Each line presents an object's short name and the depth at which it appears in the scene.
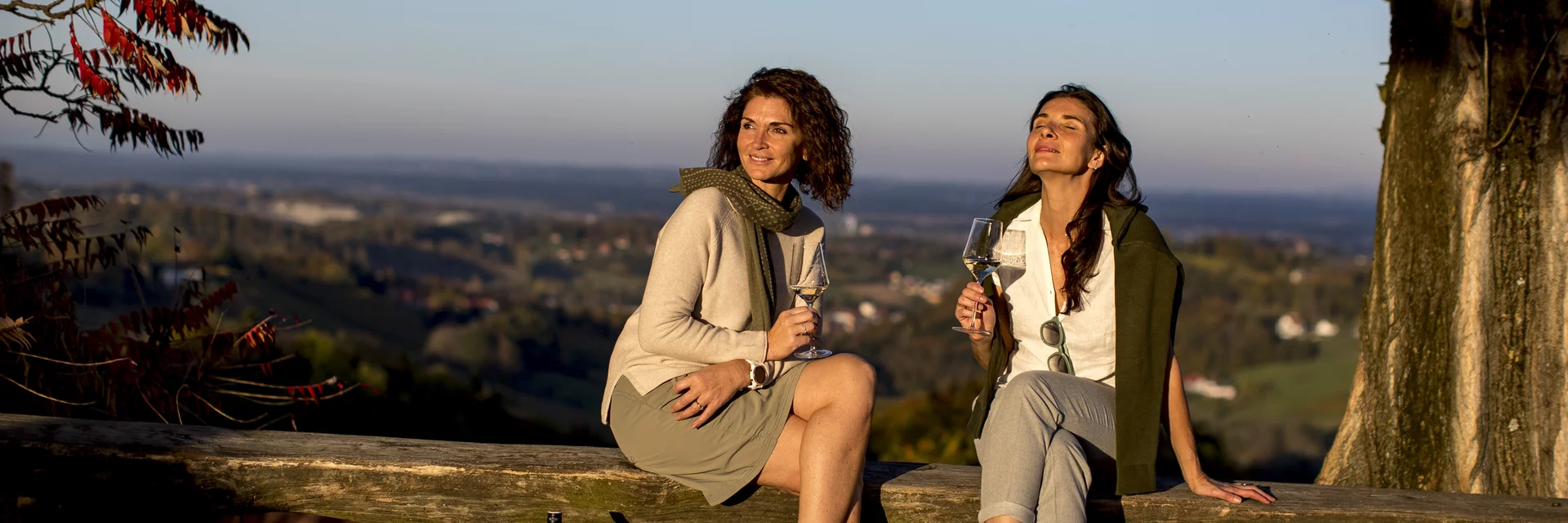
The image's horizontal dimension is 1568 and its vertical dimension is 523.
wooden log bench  3.32
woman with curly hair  3.14
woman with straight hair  3.14
